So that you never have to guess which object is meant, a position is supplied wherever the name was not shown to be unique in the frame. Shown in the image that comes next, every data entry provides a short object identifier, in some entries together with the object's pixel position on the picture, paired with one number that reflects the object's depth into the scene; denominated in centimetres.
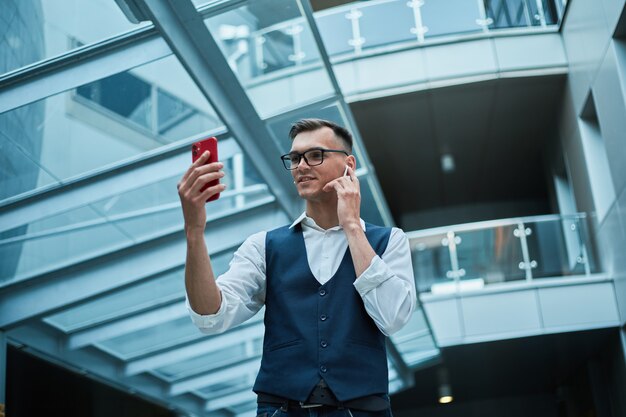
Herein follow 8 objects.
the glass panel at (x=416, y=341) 893
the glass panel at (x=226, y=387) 838
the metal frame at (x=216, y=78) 459
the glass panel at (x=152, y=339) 679
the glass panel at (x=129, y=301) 616
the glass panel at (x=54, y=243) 540
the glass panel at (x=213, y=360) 765
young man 186
